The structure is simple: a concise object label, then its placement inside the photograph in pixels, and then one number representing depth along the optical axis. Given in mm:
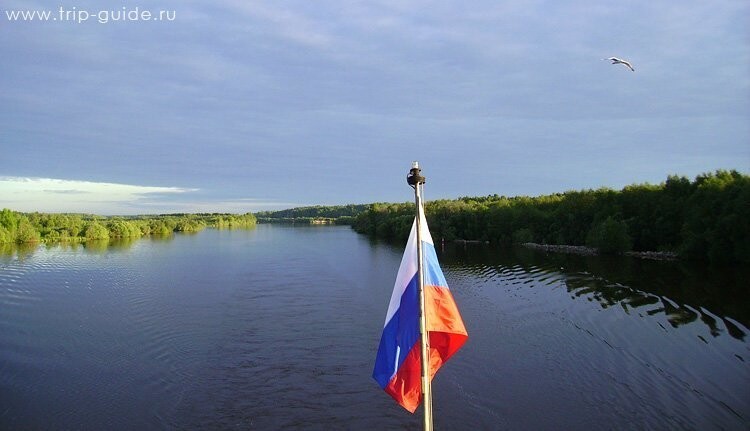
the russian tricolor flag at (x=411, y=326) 5301
